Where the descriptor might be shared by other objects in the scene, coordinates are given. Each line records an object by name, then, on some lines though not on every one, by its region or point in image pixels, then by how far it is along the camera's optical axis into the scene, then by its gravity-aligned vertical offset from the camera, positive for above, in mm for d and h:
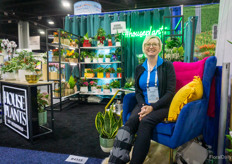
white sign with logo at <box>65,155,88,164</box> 1810 -1052
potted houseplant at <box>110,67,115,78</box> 4664 -129
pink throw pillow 1761 -33
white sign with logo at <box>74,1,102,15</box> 4848 +1822
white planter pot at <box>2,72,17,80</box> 2668 -148
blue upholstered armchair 1373 -499
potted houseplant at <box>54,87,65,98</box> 4031 -625
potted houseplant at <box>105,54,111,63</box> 4719 +264
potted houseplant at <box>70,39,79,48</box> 4589 +705
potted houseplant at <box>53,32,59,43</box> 4074 +721
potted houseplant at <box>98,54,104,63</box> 4752 +263
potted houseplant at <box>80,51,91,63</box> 4844 +342
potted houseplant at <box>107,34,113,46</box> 4777 +772
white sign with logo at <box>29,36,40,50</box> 10109 +1563
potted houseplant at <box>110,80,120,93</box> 4598 -499
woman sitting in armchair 1430 -370
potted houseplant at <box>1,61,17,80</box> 2650 -72
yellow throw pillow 1482 -269
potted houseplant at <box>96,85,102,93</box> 4765 -608
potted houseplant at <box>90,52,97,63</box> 4820 +344
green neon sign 4722 +1048
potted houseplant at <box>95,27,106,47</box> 4691 +918
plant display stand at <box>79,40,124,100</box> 4684 +109
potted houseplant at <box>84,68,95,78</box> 4854 -171
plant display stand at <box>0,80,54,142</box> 2234 -633
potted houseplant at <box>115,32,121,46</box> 4637 +826
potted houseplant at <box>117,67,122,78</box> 4609 -127
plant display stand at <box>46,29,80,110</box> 3962 +122
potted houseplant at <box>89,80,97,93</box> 4850 -532
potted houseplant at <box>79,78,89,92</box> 4812 -557
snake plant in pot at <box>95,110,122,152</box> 1936 -746
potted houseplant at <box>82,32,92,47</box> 4875 +828
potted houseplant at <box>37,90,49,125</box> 2643 -694
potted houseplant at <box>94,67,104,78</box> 4734 -105
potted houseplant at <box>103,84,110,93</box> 4683 -611
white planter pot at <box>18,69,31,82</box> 2430 -109
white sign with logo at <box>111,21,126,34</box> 4641 +1185
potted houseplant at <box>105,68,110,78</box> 4691 -132
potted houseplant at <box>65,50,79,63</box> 4480 +312
